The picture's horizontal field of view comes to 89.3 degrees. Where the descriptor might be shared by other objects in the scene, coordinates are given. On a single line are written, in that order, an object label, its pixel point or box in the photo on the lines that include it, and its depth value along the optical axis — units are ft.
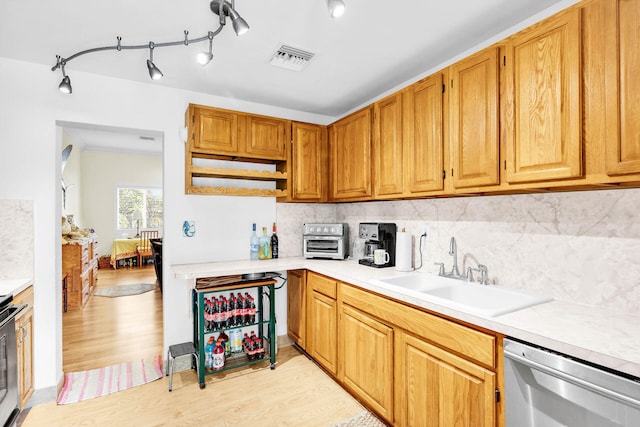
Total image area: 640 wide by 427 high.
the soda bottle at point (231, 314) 9.27
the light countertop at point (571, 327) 3.54
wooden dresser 14.37
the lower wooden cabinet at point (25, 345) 6.77
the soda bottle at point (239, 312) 9.36
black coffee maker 9.11
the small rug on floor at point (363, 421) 6.85
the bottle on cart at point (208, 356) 8.95
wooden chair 24.72
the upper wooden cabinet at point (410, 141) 6.96
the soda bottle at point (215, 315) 8.94
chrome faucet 7.34
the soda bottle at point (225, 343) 9.42
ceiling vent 7.41
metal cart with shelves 8.41
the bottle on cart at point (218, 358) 8.89
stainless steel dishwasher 3.39
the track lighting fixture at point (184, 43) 4.77
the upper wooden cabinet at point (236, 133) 9.09
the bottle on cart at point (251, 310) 9.51
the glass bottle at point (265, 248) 10.55
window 26.00
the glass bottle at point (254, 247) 10.42
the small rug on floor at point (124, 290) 17.24
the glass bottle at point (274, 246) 10.64
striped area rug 8.07
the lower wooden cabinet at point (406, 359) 4.79
